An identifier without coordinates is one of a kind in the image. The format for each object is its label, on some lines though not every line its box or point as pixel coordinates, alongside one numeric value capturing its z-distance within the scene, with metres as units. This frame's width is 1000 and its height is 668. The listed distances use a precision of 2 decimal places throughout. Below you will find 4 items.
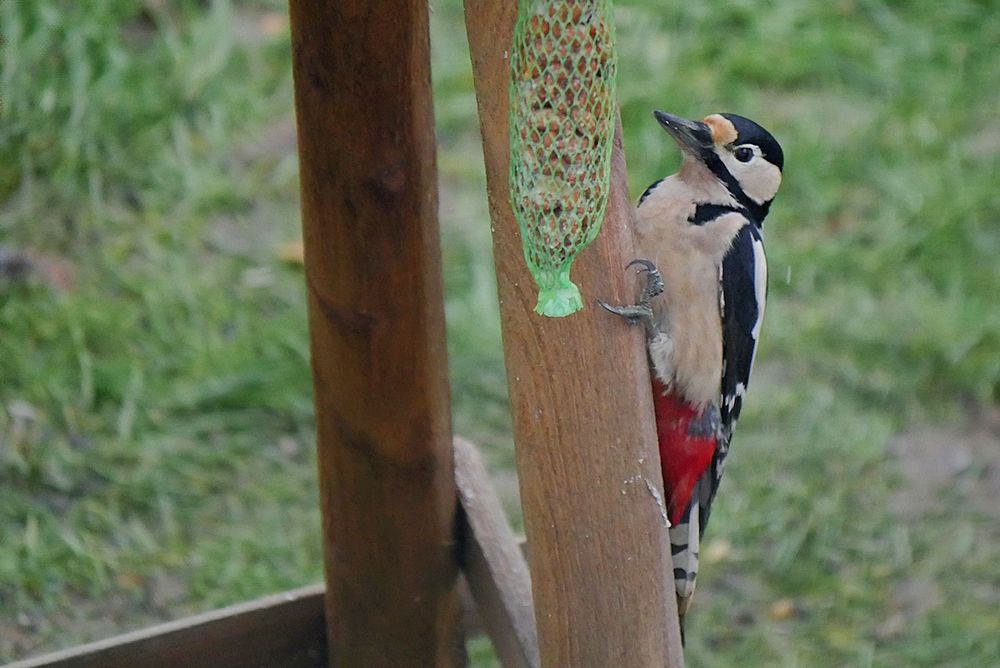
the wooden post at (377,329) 4.24
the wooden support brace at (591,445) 3.76
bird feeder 3.56
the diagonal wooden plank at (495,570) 5.00
